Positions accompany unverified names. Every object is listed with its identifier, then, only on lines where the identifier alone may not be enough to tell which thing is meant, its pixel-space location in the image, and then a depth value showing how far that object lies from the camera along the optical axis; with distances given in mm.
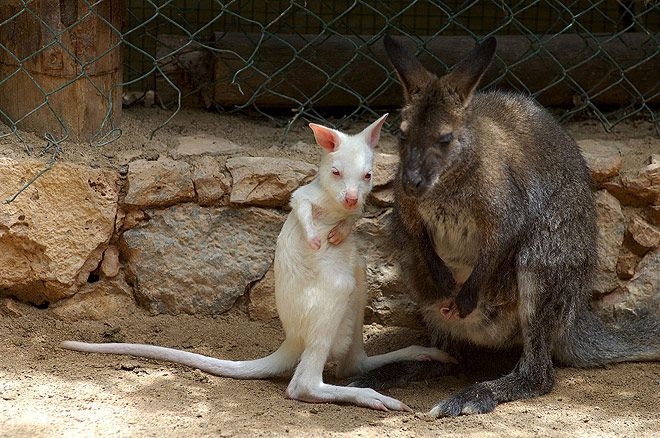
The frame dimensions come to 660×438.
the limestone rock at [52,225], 10656
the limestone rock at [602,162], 11602
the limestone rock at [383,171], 11461
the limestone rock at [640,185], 11578
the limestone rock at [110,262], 11164
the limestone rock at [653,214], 11641
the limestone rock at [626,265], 11695
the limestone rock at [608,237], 11641
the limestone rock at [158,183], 11031
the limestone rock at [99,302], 11102
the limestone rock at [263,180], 11266
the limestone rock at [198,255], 11195
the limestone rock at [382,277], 11539
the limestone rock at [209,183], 11211
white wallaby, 9531
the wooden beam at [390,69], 12219
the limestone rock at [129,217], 11109
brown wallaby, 9617
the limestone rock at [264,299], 11367
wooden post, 10875
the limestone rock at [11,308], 10930
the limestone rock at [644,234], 11602
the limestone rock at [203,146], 11484
